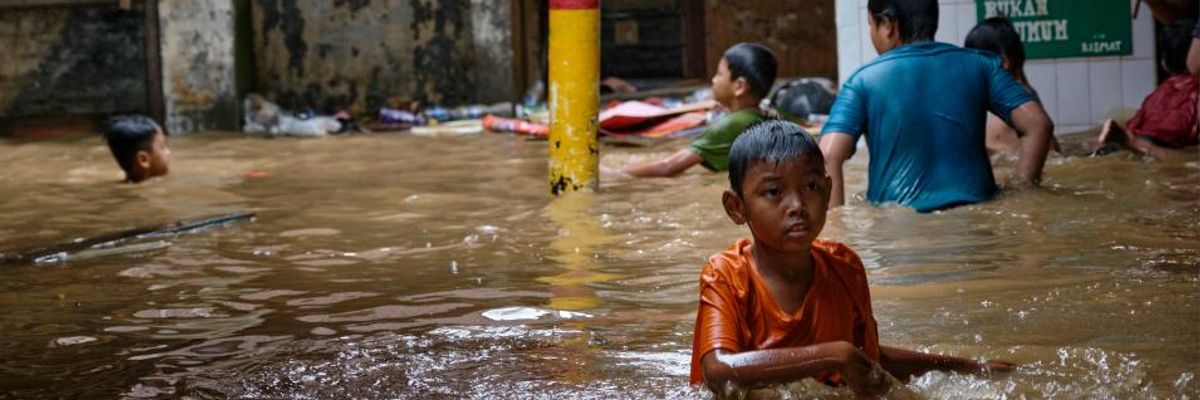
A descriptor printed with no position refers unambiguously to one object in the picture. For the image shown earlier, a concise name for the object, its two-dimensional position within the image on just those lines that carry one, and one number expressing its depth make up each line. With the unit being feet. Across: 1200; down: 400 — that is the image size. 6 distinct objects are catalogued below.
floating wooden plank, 22.91
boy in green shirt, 28.50
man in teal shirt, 23.45
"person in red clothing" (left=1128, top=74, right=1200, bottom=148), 31.40
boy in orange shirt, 12.43
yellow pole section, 27.96
